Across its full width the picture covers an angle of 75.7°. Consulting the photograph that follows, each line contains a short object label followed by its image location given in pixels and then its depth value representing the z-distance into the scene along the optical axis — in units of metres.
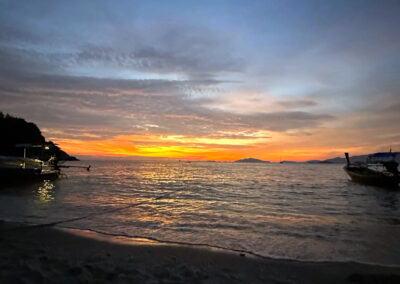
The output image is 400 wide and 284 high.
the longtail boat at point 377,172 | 30.56
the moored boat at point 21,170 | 24.70
